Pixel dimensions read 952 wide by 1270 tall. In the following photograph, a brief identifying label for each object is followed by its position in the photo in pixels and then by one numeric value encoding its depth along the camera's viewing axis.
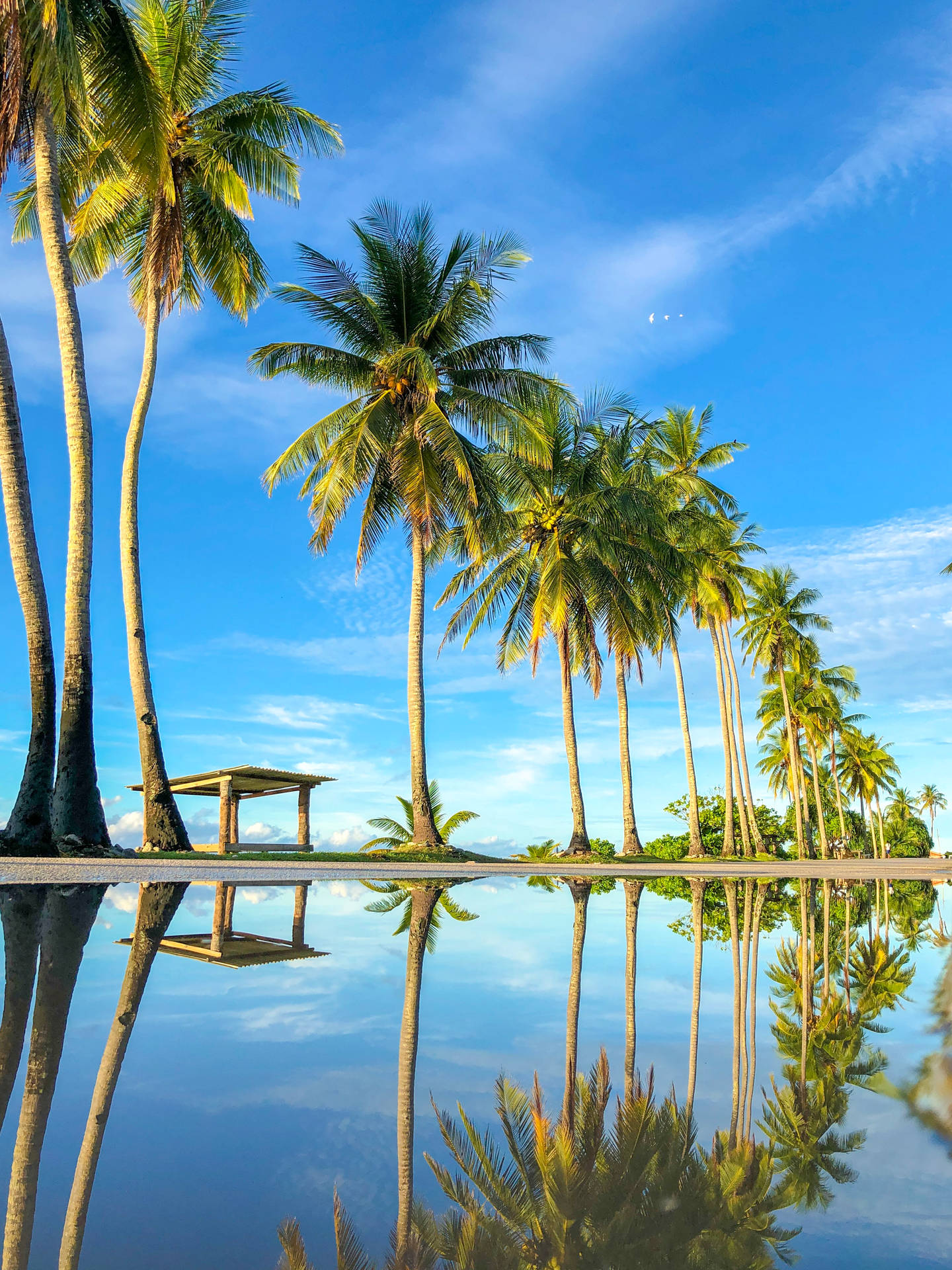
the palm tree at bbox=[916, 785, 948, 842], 102.31
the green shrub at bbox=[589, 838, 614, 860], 31.97
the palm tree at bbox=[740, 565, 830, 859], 41.12
